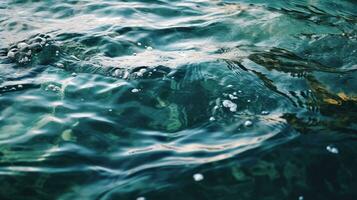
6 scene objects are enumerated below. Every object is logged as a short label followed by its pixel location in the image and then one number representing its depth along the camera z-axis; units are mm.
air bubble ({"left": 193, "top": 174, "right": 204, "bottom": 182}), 3694
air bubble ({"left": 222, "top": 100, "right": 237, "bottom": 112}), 4618
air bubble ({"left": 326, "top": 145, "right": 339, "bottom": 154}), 3889
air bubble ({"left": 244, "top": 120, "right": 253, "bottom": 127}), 4334
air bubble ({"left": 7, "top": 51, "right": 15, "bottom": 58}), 6059
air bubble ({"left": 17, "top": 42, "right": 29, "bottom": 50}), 6250
